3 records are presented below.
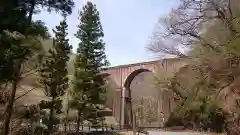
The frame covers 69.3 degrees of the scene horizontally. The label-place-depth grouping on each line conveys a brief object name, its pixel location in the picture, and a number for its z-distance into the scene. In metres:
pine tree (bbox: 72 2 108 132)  13.37
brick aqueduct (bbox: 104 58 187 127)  26.10
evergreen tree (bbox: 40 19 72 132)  11.75
